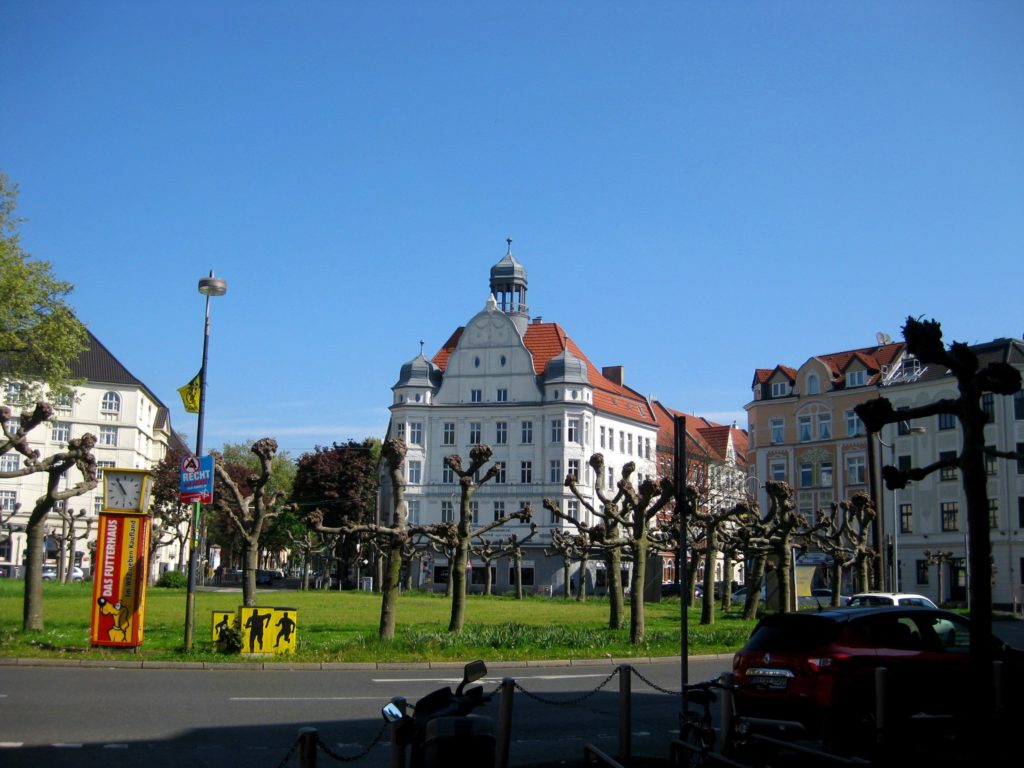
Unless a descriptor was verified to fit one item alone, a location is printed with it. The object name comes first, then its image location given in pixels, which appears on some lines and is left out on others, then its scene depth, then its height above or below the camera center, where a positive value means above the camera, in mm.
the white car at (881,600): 32156 -1588
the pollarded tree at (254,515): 29359 +534
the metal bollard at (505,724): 8633 -1581
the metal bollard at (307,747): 6065 -1240
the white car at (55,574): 76681 -3553
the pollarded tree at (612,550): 29333 -224
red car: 11422 -1361
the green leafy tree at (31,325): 39500 +7918
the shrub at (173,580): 64000 -3086
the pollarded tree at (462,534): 27152 +108
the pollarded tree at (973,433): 8109 +1002
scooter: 5930 -1133
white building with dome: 80750 +9060
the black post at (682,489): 12162 +664
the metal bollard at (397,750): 6477 -1350
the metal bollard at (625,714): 10414 -1748
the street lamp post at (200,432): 21034 +2105
